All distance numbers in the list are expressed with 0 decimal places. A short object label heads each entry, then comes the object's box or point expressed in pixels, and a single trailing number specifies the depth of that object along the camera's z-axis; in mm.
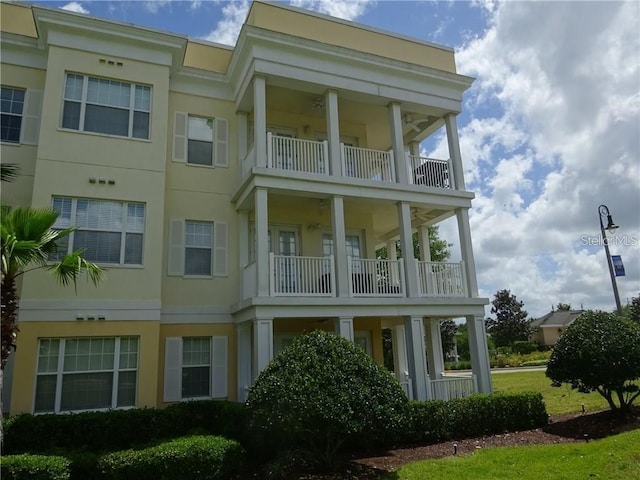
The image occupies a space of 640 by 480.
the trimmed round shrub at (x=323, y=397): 8055
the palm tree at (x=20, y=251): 7699
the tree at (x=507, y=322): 48812
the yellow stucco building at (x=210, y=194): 11359
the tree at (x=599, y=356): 10742
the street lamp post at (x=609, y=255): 13523
